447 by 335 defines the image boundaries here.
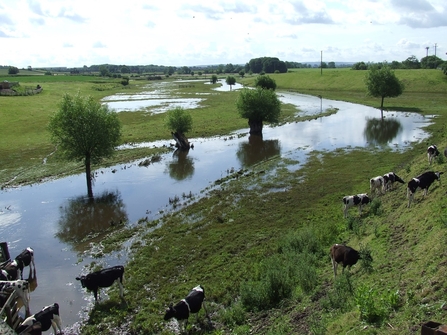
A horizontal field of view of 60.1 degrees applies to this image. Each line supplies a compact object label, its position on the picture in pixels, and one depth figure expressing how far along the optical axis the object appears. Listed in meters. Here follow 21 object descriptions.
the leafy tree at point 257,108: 56.66
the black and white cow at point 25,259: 19.41
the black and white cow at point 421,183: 19.16
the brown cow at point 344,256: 14.36
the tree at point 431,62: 135.88
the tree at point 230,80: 143.76
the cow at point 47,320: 13.87
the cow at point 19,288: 15.78
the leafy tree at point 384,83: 74.56
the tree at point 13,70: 191.50
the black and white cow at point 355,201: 22.00
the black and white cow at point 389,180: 24.53
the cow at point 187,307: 13.94
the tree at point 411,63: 145.14
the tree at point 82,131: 32.56
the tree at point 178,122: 49.66
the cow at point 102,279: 16.56
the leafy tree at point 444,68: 102.12
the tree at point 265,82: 96.25
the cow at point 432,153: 25.62
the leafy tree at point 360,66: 151.14
